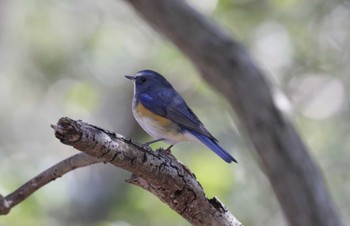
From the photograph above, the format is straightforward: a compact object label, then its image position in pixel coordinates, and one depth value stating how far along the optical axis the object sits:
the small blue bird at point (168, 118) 6.70
